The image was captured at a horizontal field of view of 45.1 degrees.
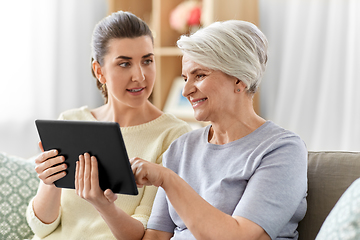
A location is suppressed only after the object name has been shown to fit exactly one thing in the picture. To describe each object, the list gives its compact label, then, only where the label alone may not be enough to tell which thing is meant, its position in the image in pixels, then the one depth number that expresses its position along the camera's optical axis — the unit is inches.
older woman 44.1
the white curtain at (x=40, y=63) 110.8
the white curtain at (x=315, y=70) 90.4
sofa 50.6
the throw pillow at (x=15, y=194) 66.7
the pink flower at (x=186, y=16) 110.2
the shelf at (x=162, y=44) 117.0
